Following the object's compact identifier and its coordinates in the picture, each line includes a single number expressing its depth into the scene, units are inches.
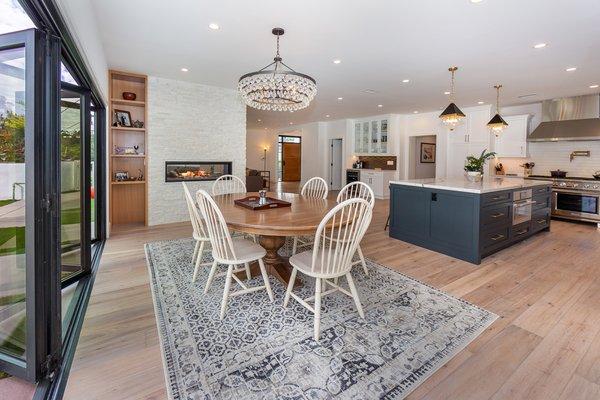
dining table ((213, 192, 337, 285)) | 86.8
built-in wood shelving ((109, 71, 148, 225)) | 194.2
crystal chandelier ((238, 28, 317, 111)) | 114.6
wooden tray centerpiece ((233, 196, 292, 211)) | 111.9
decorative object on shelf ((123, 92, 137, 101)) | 192.5
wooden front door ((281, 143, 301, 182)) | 520.1
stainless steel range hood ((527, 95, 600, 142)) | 226.1
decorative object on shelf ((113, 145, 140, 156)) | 197.3
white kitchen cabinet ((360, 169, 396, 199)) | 349.1
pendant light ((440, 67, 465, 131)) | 169.5
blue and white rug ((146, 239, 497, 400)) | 62.4
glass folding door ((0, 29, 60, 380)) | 58.5
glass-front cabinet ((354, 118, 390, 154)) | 346.0
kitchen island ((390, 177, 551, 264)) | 137.3
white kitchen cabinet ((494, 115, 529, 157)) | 261.0
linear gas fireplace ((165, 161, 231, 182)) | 208.5
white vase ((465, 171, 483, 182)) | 175.5
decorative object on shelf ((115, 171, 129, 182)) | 195.2
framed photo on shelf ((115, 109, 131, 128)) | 194.4
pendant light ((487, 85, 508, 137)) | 195.9
